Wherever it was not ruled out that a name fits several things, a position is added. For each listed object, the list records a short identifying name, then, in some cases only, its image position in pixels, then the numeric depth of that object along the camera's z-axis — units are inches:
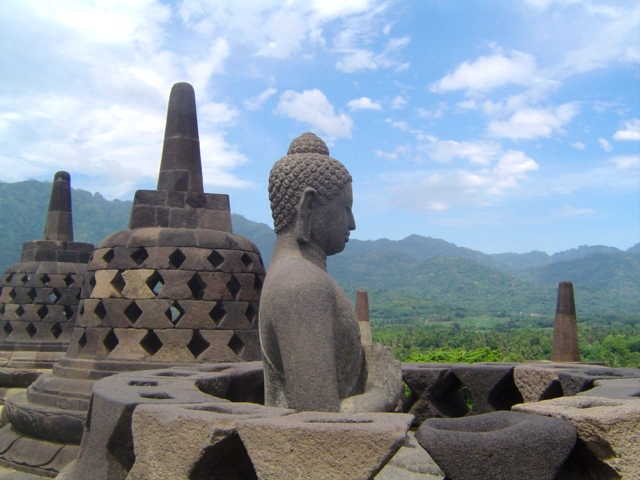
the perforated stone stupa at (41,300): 365.1
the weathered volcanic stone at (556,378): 142.3
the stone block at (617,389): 110.4
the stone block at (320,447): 75.5
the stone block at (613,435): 79.7
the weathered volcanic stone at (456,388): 169.6
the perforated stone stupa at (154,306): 214.1
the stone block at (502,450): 75.1
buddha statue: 111.0
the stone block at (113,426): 102.3
